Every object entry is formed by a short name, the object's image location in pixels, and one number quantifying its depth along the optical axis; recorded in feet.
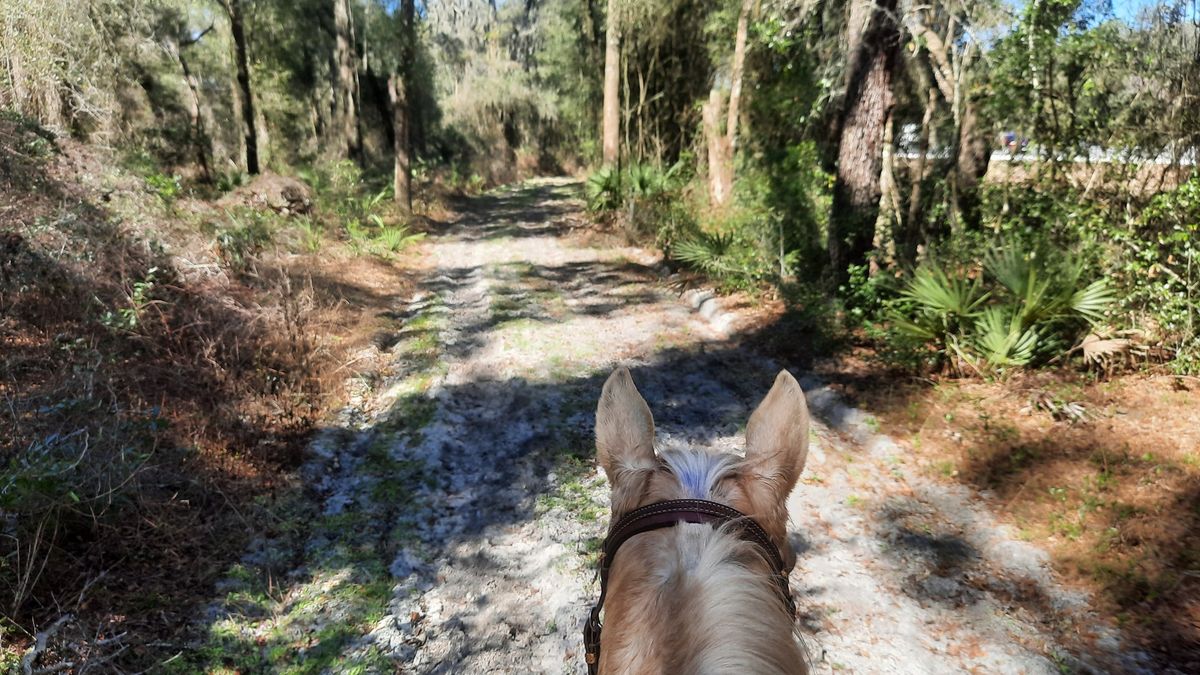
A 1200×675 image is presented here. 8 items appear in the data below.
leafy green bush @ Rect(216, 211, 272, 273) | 22.03
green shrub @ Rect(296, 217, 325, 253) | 30.68
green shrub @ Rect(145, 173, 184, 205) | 23.68
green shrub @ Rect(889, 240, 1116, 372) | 16.20
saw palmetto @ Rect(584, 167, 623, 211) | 45.96
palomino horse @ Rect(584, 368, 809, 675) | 3.11
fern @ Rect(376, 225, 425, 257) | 36.54
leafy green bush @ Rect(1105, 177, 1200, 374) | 14.61
